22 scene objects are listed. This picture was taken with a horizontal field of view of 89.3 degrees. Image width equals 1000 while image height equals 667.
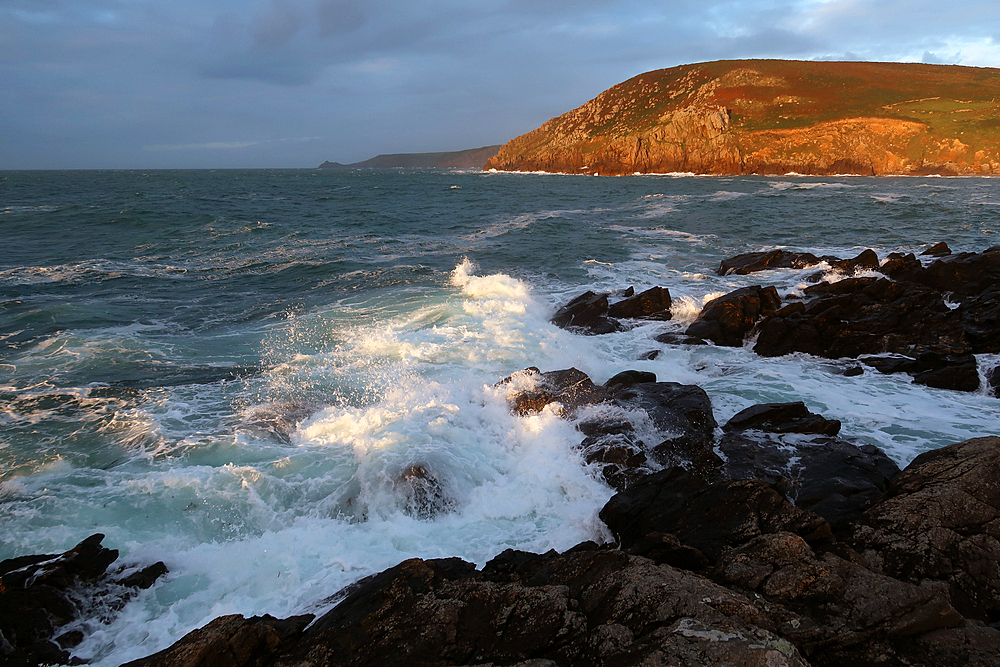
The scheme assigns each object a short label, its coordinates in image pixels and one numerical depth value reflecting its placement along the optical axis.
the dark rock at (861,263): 16.58
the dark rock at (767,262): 19.00
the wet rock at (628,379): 9.79
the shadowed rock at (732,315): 12.55
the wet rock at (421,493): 6.63
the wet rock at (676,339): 12.58
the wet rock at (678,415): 7.51
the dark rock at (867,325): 11.35
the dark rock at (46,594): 4.38
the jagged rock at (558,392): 8.93
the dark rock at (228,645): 3.89
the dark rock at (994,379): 9.37
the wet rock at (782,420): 7.73
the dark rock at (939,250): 17.56
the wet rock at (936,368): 9.69
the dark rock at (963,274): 13.32
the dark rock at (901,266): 14.85
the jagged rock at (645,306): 14.60
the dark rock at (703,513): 4.95
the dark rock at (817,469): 5.80
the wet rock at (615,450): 7.16
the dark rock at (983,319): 10.64
